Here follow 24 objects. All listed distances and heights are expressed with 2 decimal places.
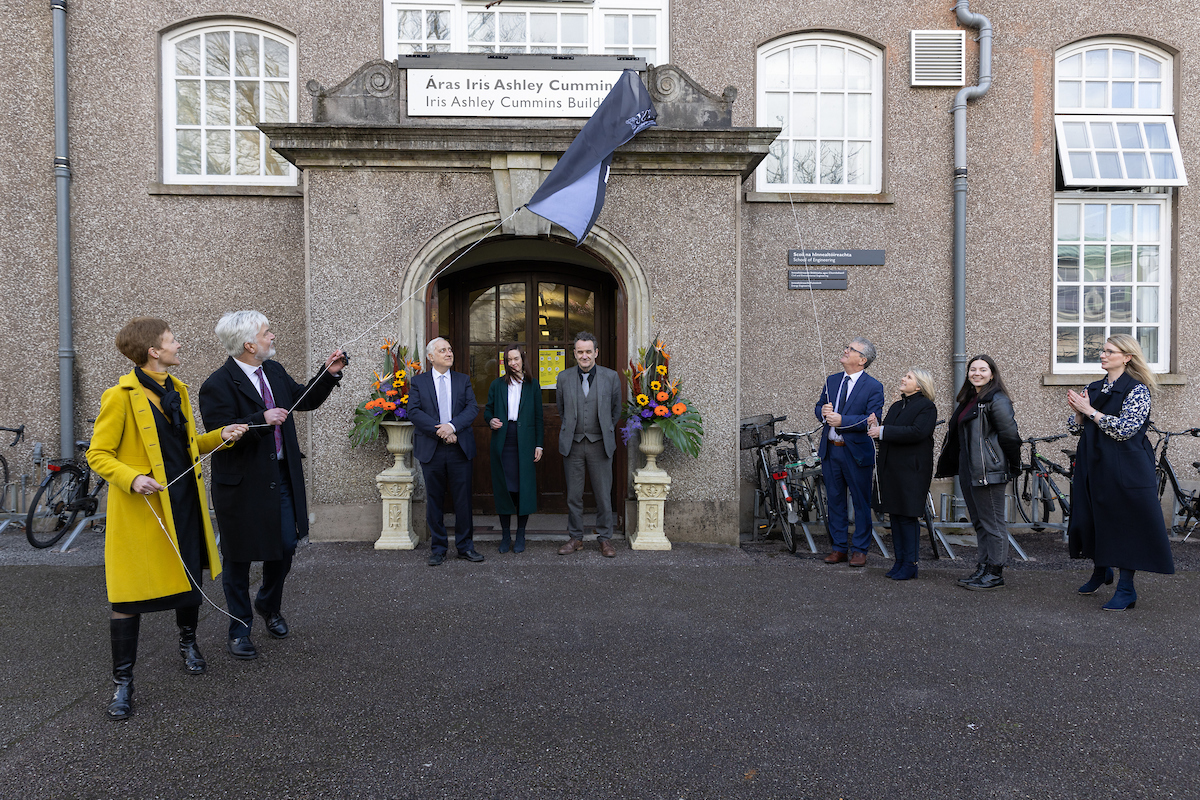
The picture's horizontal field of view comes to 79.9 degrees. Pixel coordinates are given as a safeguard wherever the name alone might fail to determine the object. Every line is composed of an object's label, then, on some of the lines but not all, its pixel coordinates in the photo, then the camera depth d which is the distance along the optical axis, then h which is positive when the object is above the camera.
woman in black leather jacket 5.25 -0.54
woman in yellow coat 3.30 -0.53
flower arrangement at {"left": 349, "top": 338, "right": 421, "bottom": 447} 6.40 -0.16
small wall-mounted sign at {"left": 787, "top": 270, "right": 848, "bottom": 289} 7.83 +1.15
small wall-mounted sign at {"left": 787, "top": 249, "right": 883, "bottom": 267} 7.82 +1.37
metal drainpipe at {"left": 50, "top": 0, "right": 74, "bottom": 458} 7.38 +1.71
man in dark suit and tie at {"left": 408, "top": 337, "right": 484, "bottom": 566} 6.03 -0.50
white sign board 6.68 +2.72
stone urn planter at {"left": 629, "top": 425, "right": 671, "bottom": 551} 6.57 -1.03
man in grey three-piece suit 6.40 -0.40
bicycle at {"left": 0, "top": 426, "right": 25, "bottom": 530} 7.36 -1.10
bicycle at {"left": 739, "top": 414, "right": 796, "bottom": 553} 6.70 -0.95
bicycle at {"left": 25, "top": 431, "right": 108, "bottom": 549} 6.85 -1.15
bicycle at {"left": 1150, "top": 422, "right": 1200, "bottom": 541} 7.27 -1.19
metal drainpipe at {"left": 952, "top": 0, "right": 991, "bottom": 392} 7.75 +2.18
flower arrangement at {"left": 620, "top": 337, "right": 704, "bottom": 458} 6.48 -0.20
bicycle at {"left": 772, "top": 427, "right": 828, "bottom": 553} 6.77 -0.98
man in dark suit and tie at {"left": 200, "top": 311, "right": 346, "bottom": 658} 3.85 -0.46
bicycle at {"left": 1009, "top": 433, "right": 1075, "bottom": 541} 7.22 -1.11
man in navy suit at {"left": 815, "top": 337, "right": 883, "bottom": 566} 5.94 -0.52
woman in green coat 6.52 -0.51
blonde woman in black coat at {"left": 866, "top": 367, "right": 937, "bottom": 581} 5.46 -0.60
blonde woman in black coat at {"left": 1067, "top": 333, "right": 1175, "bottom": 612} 4.81 -0.62
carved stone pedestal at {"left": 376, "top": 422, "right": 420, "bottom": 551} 6.47 -1.01
